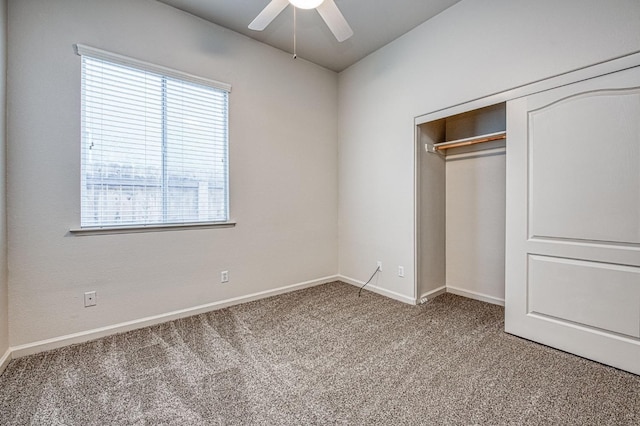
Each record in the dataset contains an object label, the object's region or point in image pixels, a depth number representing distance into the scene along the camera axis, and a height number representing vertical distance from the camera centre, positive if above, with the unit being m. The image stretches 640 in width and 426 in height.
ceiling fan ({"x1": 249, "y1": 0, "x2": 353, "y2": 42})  1.87 +1.35
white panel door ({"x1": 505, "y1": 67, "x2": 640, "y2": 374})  1.87 -0.04
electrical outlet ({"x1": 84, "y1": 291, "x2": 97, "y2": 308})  2.33 -0.71
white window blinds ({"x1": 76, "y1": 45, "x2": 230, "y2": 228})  2.34 +0.61
